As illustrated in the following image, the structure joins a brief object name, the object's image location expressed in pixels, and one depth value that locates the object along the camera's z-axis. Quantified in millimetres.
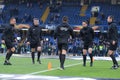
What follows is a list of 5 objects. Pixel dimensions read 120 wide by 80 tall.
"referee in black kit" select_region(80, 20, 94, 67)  17439
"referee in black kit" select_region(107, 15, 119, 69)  15828
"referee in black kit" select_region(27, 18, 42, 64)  18269
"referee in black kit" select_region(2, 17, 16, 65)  17500
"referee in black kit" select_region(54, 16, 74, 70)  15719
